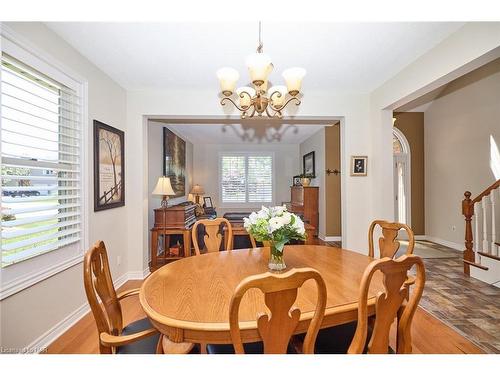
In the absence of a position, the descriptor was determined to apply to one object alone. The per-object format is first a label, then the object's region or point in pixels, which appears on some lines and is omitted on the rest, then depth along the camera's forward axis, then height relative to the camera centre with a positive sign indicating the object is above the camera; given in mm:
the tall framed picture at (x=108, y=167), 2736 +244
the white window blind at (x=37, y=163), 1745 +194
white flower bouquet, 1546 -263
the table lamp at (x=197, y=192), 6438 -132
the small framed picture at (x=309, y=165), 6589 +602
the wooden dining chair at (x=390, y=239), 2000 -439
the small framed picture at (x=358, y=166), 3615 +288
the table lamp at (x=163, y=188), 3730 -14
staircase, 3279 -832
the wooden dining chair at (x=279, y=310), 874 -460
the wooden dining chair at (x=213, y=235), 2379 -464
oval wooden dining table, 1062 -572
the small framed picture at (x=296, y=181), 6947 +163
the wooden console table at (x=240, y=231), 3924 -704
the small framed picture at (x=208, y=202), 7220 -442
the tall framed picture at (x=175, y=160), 4984 +585
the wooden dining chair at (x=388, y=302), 1015 -495
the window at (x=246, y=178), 7898 +272
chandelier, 1792 +798
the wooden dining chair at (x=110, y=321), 1175 -683
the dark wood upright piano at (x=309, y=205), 6211 -462
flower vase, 1652 -490
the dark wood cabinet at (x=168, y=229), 3877 -651
